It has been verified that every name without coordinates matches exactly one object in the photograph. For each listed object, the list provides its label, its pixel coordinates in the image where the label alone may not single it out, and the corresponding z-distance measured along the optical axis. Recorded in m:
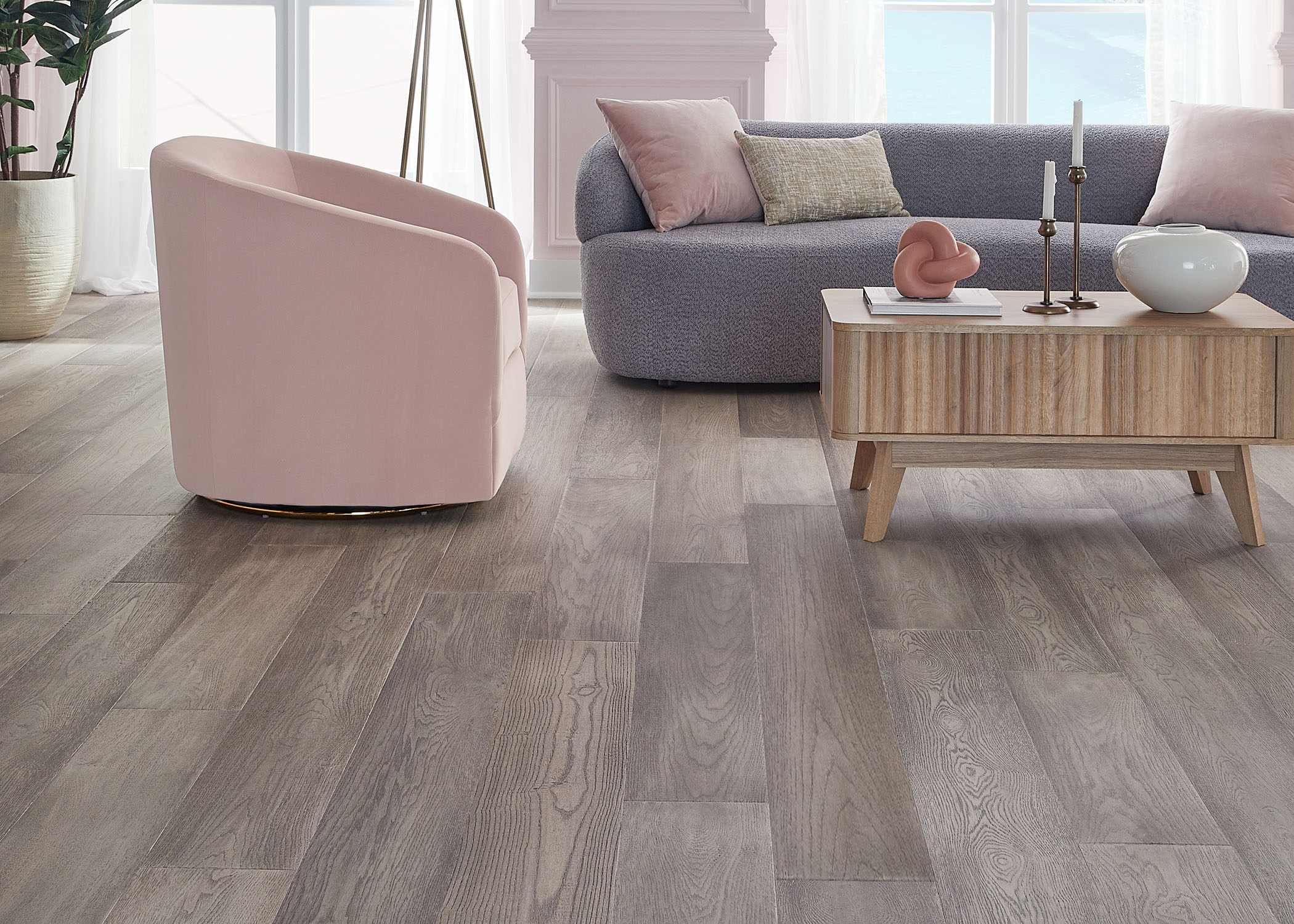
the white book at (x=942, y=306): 2.55
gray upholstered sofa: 3.68
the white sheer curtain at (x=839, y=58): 5.29
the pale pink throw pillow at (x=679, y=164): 3.96
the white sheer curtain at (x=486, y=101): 5.38
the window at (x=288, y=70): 5.57
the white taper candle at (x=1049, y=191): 2.60
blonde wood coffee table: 2.46
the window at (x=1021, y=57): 5.61
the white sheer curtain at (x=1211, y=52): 5.20
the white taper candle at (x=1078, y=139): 2.56
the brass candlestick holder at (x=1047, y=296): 2.61
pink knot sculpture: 2.61
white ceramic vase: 2.48
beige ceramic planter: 4.36
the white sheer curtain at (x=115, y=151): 5.36
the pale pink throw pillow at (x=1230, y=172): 3.86
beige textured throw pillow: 4.03
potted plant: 4.31
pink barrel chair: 2.46
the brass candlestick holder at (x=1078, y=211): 2.61
